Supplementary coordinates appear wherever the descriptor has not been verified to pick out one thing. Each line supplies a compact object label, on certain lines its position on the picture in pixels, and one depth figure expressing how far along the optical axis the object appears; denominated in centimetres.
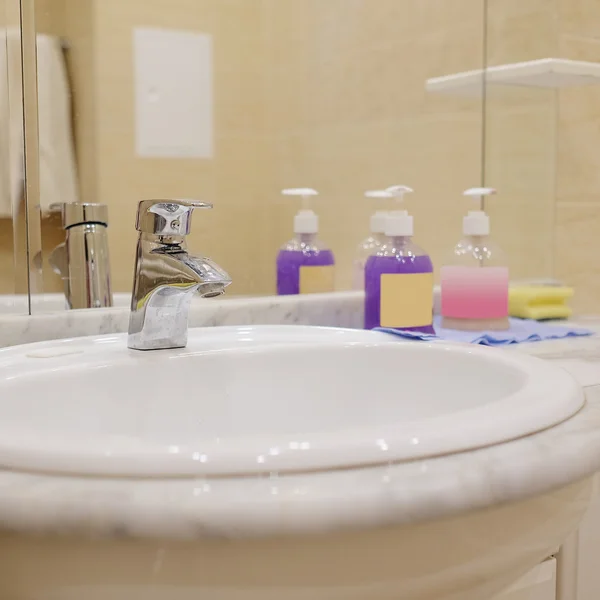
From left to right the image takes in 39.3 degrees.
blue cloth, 91
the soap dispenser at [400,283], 98
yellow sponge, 118
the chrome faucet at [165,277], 74
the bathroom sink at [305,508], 38
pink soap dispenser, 107
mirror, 93
